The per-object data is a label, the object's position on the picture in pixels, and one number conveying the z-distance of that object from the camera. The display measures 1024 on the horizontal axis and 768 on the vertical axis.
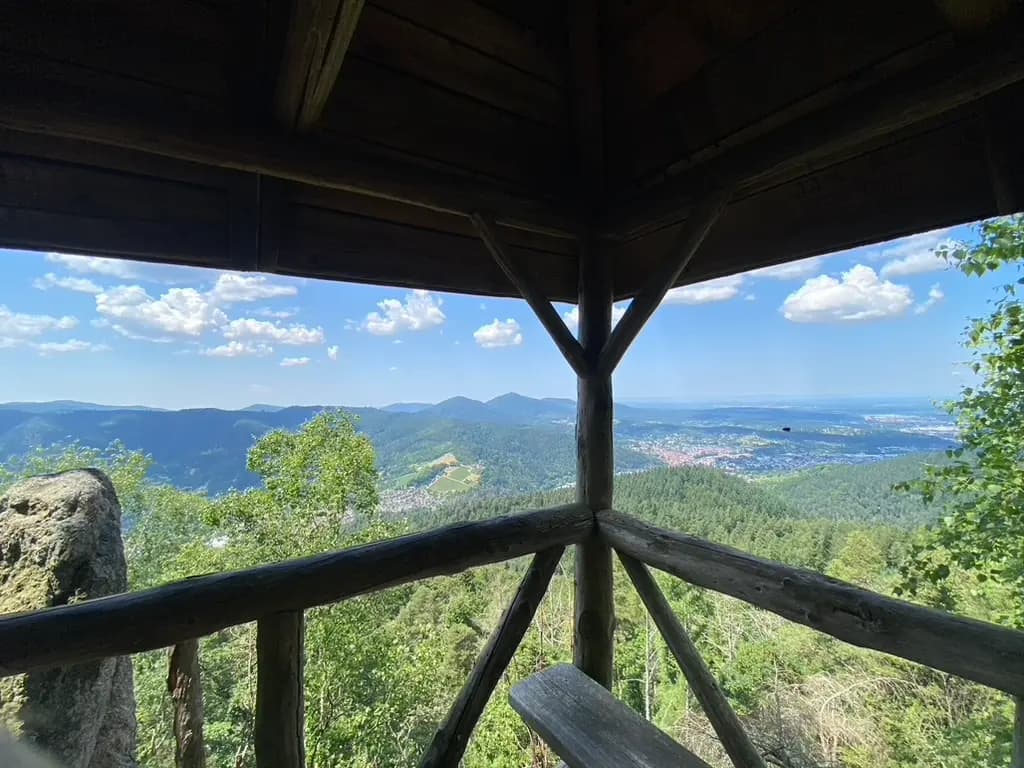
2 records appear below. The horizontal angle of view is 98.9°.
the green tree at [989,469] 3.11
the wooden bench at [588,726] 1.09
